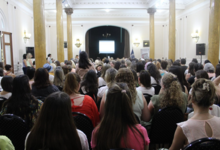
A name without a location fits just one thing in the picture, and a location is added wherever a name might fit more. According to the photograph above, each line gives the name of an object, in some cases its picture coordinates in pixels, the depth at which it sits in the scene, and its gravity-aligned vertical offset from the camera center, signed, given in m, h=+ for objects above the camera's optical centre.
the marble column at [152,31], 14.01 +1.92
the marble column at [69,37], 13.12 +1.46
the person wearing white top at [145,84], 3.39 -0.44
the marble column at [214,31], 7.76 +1.05
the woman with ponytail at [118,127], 1.52 -0.54
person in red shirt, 2.46 -0.53
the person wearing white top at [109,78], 3.43 -0.35
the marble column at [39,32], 6.73 +0.93
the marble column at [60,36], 10.41 +1.25
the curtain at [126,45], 18.40 +1.24
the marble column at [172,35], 11.06 +1.28
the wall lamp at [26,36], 11.56 +1.37
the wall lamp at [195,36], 11.91 +1.32
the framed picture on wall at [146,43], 17.27 +1.32
